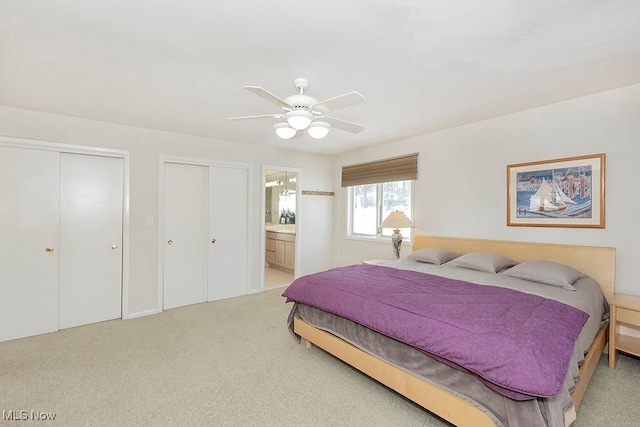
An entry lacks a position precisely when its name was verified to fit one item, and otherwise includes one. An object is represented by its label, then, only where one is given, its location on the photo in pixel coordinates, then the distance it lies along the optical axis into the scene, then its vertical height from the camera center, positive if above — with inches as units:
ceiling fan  80.0 +30.4
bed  58.1 -35.3
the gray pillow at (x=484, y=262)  120.7 -19.6
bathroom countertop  255.4 -13.3
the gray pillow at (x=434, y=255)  139.2 -19.6
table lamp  163.8 -5.4
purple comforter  57.4 -25.8
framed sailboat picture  112.2 +9.2
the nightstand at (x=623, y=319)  92.0 -32.2
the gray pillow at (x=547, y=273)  98.9 -20.2
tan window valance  172.2 +27.2
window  181.6 +6.0
